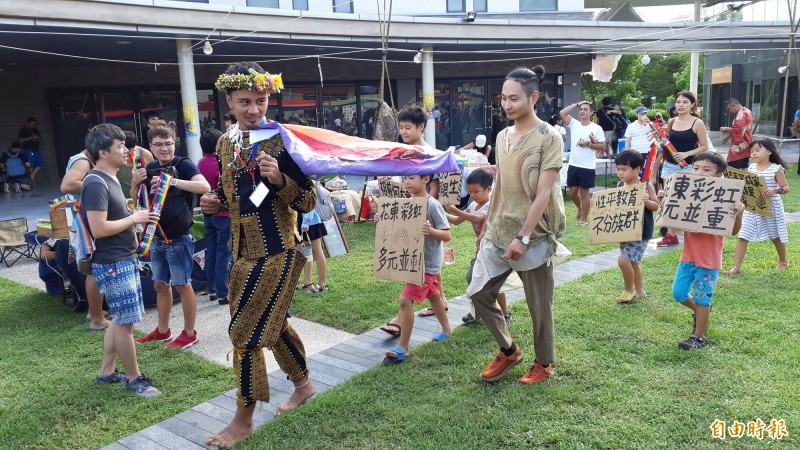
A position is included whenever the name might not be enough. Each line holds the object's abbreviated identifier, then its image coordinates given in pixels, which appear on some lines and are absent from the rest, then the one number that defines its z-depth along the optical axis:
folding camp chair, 8.52
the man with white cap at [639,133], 9.55
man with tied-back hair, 3.71
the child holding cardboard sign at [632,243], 5.60
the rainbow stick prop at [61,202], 5.65
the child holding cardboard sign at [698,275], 4.50
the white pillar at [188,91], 12.41
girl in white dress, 6.34
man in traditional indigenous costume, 3.42
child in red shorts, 4.59
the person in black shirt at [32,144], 15.66
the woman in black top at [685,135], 7.17
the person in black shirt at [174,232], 5.03
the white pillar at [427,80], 15.95
